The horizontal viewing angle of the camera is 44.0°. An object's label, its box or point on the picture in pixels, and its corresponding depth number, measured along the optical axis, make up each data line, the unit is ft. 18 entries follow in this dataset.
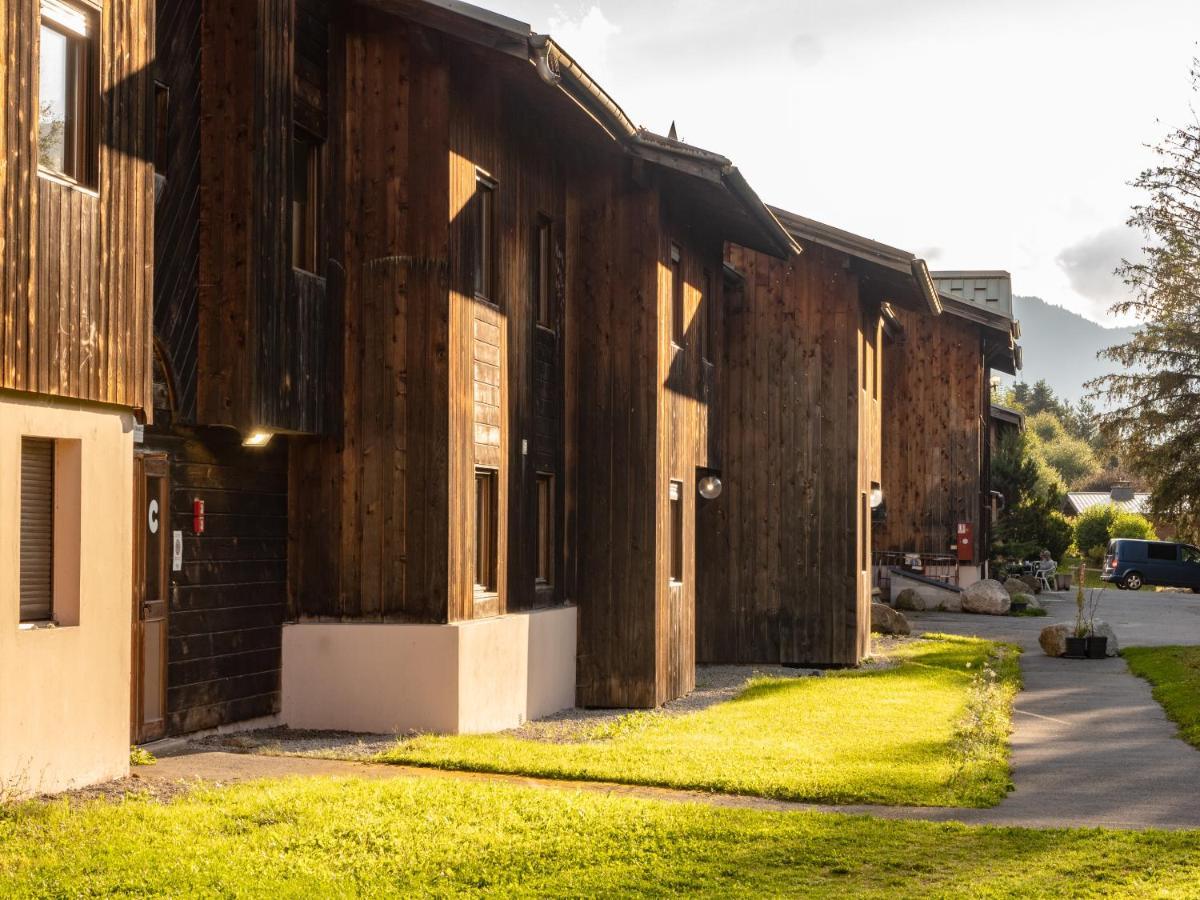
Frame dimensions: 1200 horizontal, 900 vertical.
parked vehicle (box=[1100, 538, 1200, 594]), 170.60
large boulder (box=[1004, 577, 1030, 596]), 138.31
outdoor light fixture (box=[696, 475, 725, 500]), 75.77
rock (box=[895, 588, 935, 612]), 122.72
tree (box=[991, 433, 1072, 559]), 152.87
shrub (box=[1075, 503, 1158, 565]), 220.64
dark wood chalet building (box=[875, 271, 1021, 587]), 125.70
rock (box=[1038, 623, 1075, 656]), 82.94
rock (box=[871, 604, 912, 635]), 97.04
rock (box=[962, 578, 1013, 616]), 120.67
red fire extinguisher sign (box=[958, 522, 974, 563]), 125.49
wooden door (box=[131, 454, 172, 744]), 38.63
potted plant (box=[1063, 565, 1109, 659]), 82.58
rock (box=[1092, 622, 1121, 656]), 83.76
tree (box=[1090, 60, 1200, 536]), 118.73
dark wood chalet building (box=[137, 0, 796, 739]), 41.37
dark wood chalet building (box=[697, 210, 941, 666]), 77.56
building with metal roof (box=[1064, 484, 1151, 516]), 306.96
